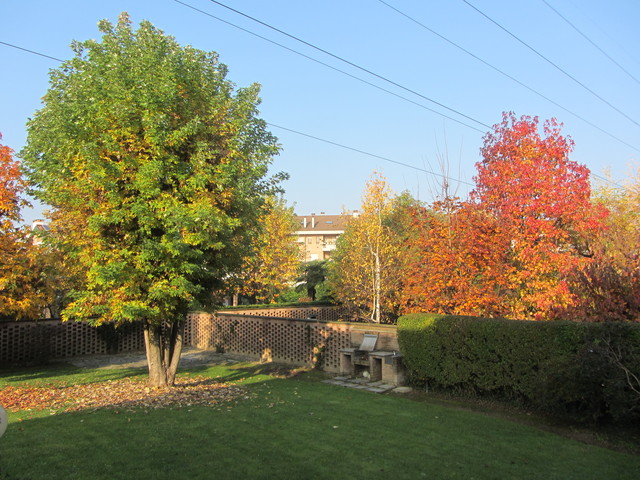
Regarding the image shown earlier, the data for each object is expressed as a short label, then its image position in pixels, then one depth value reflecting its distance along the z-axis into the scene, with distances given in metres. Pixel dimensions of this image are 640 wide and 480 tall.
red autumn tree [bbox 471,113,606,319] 11.46
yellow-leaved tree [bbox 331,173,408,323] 19.28
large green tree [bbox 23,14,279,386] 8.15
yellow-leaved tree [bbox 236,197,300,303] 27.42
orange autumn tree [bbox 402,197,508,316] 11.60
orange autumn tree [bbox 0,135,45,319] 10.84
